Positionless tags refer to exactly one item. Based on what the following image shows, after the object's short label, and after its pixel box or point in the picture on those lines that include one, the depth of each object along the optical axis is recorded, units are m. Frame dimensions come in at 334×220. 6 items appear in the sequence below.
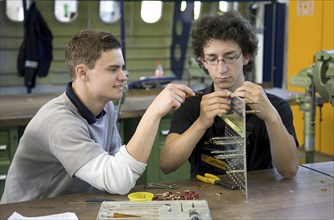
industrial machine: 1.80
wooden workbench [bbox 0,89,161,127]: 2.58
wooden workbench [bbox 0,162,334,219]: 1.26
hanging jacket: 5.04
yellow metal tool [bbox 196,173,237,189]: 1.48
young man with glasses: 1.55
